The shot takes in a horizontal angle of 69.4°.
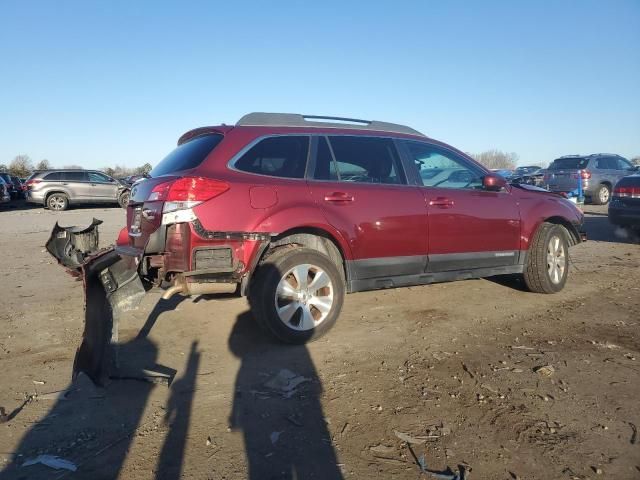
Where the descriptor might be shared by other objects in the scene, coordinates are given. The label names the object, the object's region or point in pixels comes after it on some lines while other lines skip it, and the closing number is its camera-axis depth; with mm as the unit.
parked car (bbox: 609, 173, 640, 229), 9180
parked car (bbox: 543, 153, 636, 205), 16562
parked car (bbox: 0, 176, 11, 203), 18067
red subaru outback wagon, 3494
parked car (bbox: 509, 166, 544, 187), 16547
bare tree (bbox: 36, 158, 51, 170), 59812
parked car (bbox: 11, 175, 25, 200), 23469
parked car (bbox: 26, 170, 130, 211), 18484
